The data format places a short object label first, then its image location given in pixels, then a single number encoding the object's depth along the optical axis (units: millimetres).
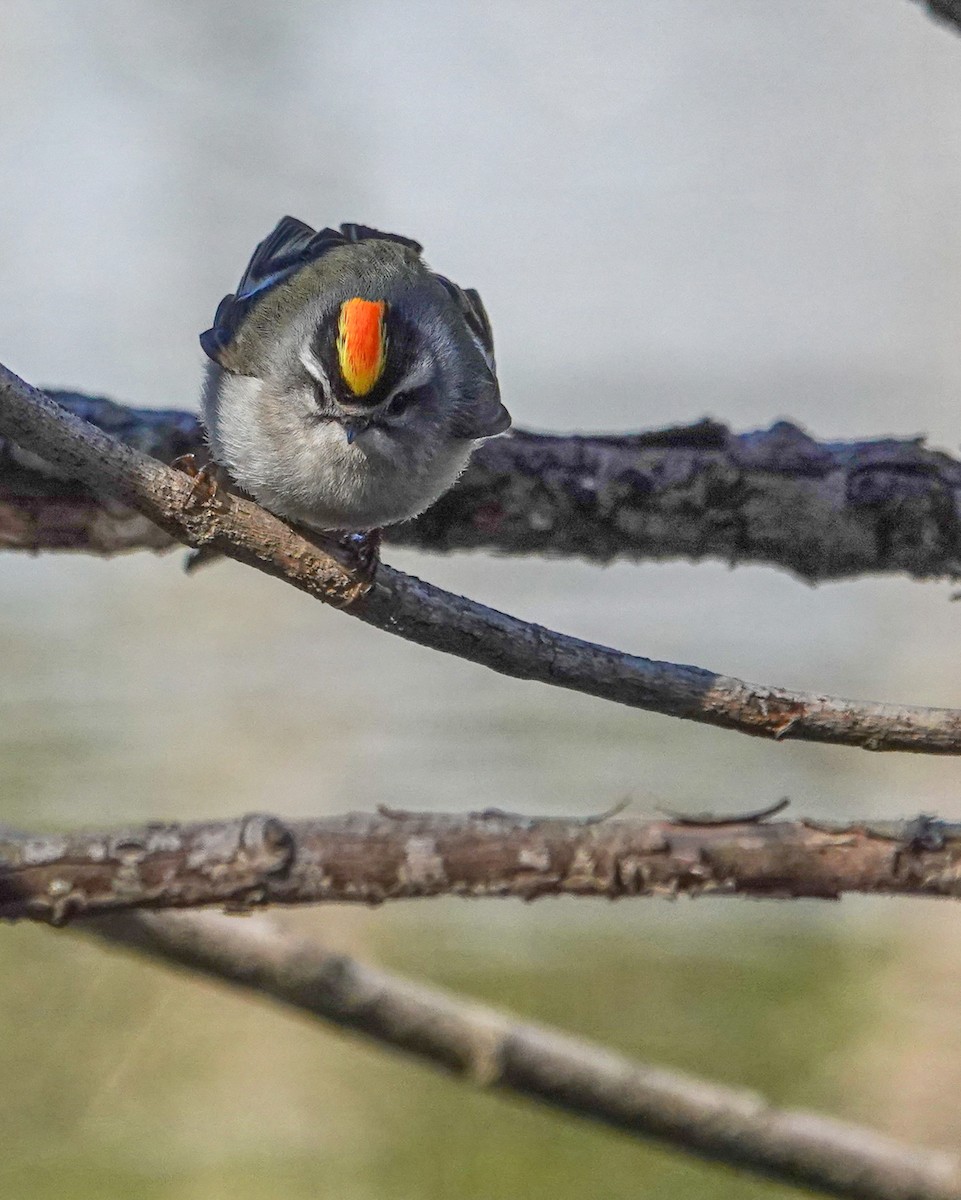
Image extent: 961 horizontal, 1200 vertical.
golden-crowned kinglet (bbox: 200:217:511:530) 4766
